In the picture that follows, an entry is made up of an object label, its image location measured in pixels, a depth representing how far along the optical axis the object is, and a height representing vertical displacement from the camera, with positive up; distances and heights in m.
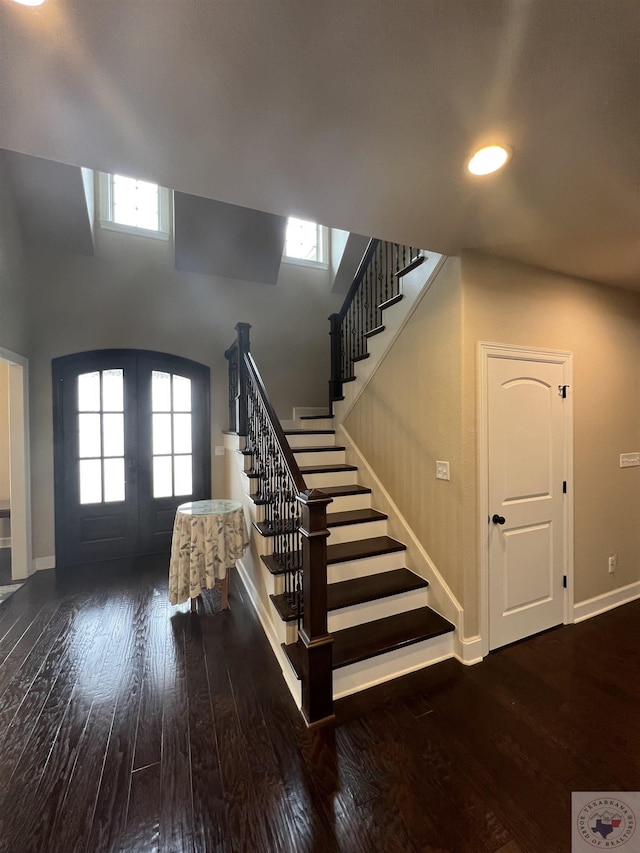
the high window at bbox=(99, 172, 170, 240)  4.11 +2.75
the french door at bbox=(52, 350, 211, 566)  3.87 -0.30
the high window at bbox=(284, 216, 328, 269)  5.05 +2.73
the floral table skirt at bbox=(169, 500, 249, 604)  2.69 -1.03
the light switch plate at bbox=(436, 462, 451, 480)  2.33 -0.34
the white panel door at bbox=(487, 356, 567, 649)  2.32 -0.55
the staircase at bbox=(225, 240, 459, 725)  1.80 -0.97
